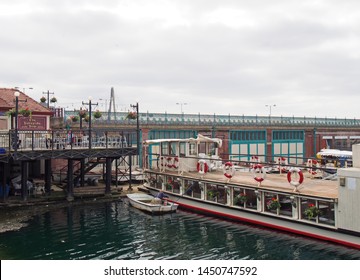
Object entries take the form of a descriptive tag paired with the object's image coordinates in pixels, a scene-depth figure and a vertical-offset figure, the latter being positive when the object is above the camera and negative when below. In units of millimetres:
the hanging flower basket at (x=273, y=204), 25120 -4729
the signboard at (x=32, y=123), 36438 +461
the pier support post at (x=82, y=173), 38609 -4271
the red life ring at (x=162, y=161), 36625 -2999
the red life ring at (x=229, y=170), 28750 -3099
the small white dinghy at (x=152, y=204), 29562 -5699
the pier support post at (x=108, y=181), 36594 -4817
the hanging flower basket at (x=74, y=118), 43591 +1027
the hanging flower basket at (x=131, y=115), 42594 +1298
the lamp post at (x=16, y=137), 30388 -684
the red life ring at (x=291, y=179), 24531 -3038
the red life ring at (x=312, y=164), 33156 -3133
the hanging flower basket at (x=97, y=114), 40438 +1340
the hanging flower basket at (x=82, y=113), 38375 +1370
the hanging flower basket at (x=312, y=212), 23047 -4771
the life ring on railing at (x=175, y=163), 35200 -3053
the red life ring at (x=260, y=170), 26844 -3138
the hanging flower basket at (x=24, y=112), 33938 +1315
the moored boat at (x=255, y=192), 21844 -4320
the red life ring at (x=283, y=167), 34597 -3568
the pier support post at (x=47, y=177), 35222 -4298
